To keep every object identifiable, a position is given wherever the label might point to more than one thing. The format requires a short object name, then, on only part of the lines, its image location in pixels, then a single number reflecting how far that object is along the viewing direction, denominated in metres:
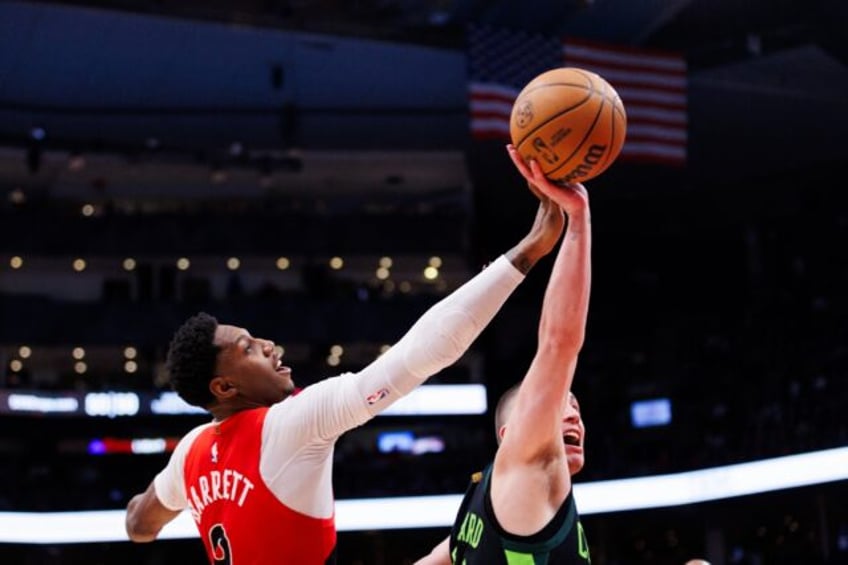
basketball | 3.35
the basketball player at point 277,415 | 3.21
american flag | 16.09
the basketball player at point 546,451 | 3.05
